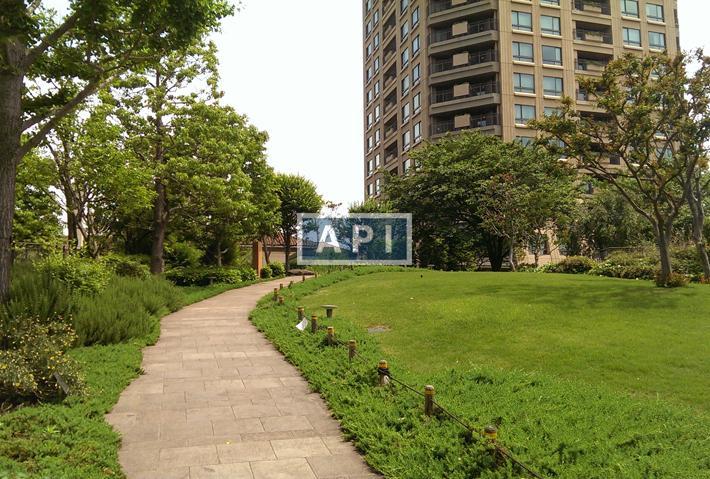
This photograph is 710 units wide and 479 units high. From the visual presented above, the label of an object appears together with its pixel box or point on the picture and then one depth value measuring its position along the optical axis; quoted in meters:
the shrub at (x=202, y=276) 24.58
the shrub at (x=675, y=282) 14.97
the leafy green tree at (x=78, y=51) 8.59
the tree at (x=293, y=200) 35.03
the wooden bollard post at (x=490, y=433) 4.63
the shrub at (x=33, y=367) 6.35
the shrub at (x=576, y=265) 24.23
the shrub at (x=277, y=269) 34.36
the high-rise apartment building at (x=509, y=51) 43.47
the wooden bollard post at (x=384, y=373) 7.09
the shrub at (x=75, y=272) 11.56
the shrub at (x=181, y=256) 28.20
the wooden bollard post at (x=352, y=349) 8.61
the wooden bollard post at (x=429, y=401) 5.76
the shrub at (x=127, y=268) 17.59
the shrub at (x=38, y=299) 8.83
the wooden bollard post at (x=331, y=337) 9.98
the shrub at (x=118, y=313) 10.05
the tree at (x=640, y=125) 15.55
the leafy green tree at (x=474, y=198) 26.27
